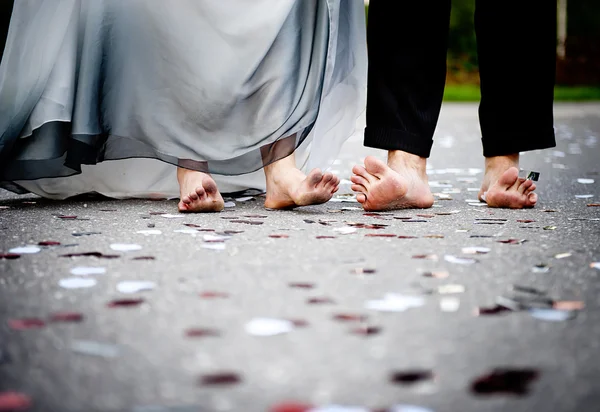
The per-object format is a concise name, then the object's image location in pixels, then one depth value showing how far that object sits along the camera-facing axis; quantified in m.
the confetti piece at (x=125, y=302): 1.48
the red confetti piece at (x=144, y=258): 1.91
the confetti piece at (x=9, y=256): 1.94
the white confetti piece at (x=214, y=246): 2.04
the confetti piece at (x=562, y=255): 1.92
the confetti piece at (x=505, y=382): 1.08
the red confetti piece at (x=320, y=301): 1.50
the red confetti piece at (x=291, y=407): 1.02
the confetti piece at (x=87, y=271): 1.75
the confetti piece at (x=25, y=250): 2.00
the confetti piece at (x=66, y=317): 1.39
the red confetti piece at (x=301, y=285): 1.62
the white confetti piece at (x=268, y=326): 1.33
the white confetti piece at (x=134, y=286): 1.60
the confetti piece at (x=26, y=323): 1.35
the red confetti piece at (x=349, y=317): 1.39
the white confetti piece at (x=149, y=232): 2.29
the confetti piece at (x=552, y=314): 1.40
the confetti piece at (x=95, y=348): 1.22
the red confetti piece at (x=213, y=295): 1.54
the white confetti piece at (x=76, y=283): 1.63
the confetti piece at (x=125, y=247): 2.04
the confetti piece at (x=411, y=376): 1.12
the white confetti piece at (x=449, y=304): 1.45
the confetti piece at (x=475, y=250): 1.98
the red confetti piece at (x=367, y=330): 1.32
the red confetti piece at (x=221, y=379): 1.11
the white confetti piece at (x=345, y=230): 2.33
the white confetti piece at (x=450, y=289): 1.57
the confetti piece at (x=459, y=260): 1.86
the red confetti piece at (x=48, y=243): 2.12
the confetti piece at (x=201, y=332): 1.31
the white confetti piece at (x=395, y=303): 1.46
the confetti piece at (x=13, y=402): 1.01
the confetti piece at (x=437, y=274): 1.71
